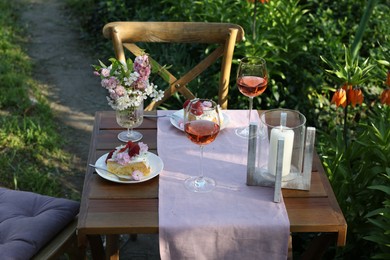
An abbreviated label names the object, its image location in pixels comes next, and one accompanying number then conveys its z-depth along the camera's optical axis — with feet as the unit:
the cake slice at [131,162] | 6.94
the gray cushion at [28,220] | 7.54
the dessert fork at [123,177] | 6.97
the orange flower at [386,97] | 8.52
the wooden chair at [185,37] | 9.66
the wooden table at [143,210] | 6.31
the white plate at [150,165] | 7.00
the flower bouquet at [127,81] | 7.32
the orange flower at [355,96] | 8.43
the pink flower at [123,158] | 6.92
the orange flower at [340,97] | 8.42
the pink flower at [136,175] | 6.93
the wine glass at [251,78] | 8.00
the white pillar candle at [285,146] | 6.57
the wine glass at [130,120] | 7.70
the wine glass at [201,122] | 6.60
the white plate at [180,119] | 8.21
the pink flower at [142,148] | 7.04
